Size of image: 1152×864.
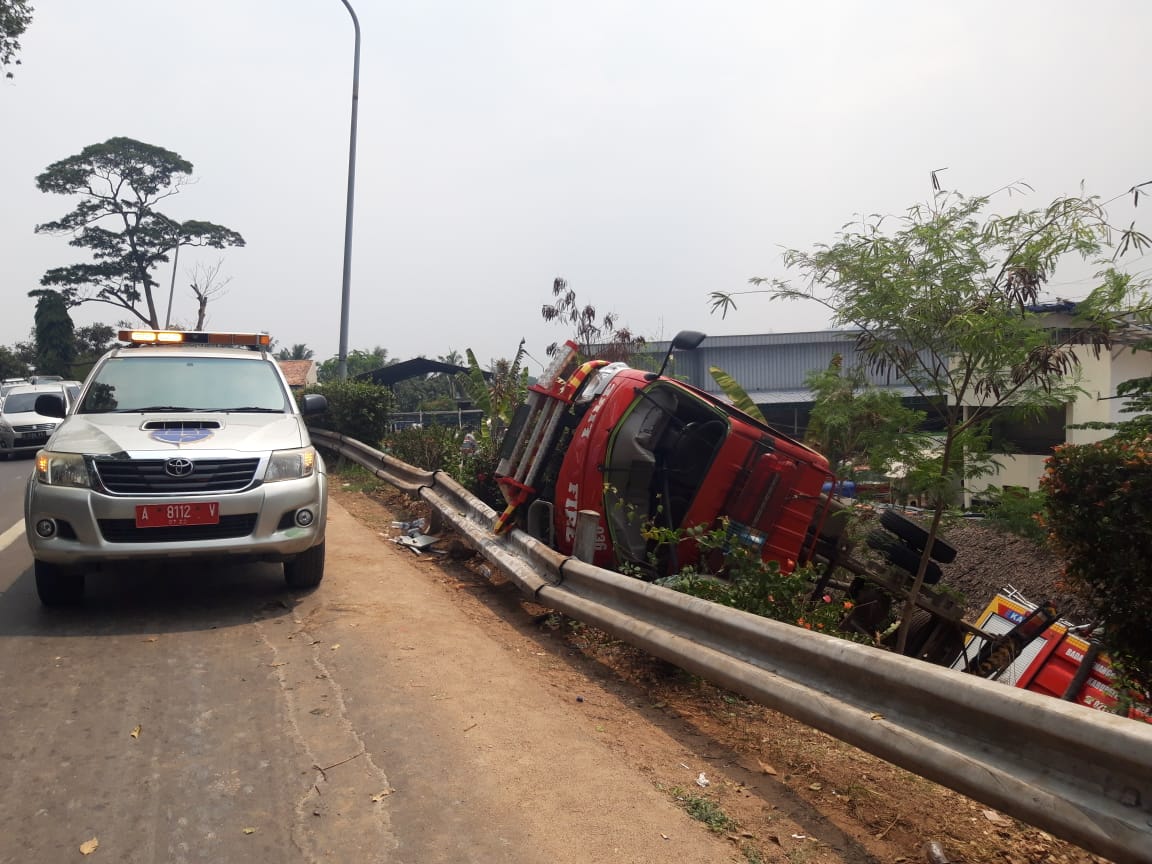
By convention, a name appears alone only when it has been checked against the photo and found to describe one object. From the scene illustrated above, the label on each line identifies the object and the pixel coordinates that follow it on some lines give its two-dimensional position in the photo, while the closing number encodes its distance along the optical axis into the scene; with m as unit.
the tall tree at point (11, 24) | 13.59
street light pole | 18.77
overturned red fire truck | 6.44
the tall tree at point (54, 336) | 45.91
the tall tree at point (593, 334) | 16.72
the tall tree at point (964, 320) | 5.82
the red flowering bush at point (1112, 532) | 3.98
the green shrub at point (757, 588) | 5.17
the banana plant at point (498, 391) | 11.84
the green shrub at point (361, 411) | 15.88
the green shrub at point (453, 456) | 9.63
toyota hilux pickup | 5.68
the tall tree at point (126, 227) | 41.22
